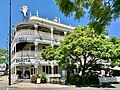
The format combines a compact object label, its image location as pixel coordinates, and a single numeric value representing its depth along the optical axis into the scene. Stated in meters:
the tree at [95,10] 2.68
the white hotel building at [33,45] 16.22
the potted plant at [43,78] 13.99
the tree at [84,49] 12.15
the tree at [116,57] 12.28
